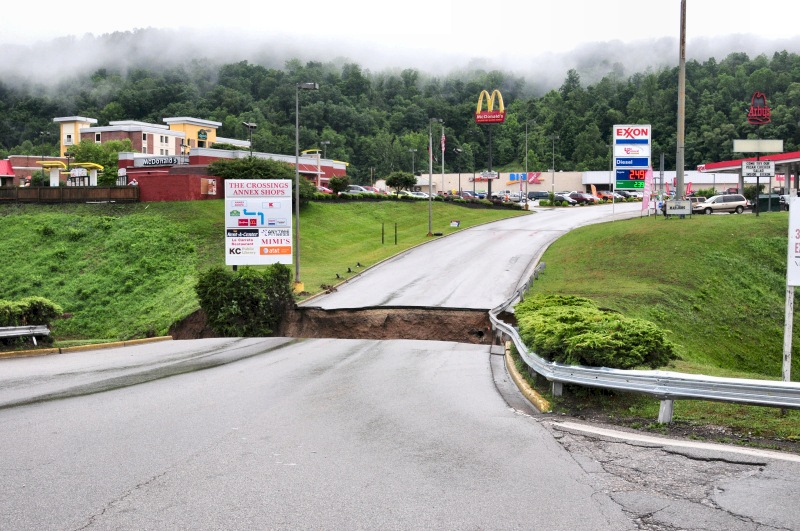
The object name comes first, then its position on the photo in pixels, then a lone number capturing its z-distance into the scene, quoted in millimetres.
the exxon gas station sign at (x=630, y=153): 43844
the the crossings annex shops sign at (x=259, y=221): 33281
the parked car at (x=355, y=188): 91456
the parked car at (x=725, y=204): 60656
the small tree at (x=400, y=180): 81562
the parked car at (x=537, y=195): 117062
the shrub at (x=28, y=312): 21934
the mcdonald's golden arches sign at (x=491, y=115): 109312
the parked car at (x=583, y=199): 93444
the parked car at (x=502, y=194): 106475
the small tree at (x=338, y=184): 71581
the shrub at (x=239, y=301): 28906
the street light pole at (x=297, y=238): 33094
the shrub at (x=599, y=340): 12359
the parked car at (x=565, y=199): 89388
